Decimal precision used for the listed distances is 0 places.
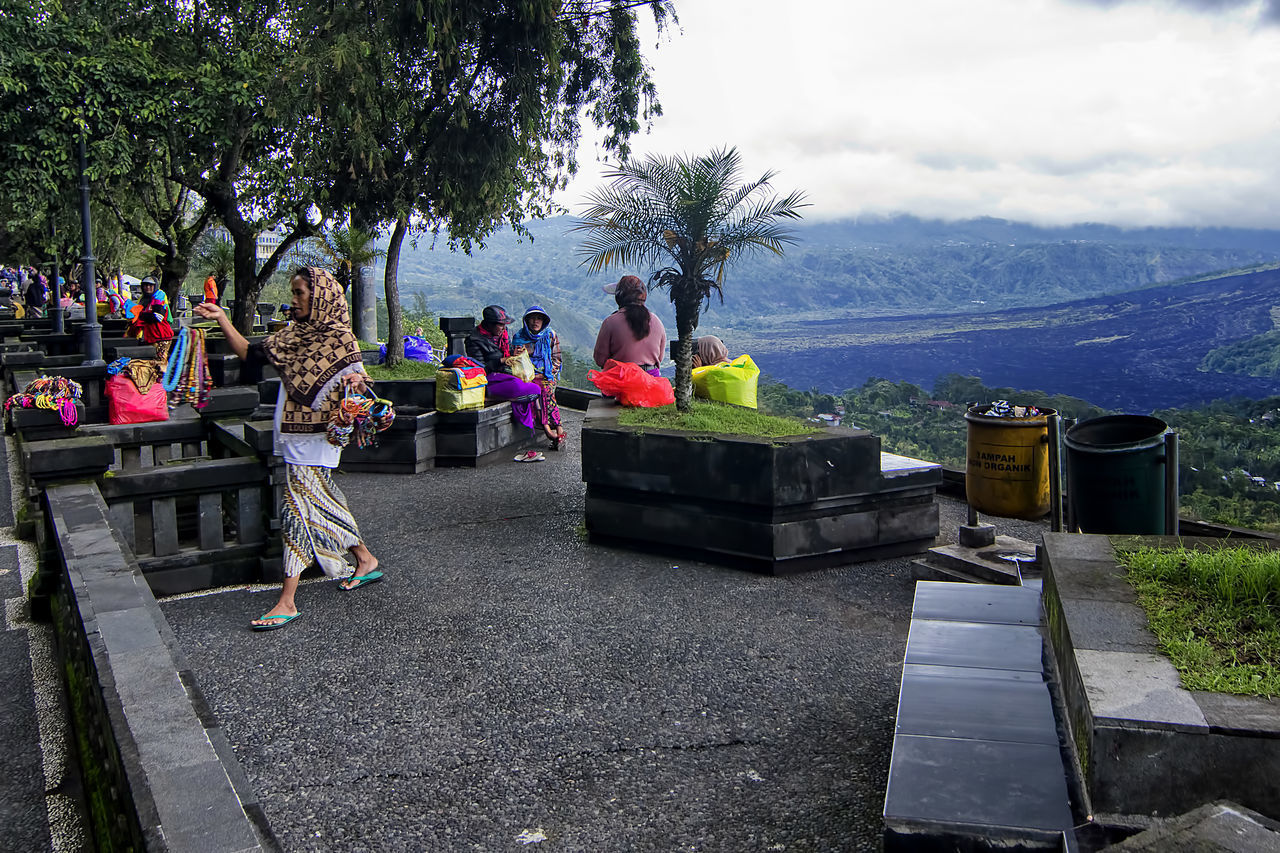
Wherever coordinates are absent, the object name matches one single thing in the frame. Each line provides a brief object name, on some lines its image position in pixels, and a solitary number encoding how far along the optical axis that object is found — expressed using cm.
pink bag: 919
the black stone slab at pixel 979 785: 278
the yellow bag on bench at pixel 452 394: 998
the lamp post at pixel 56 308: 2034
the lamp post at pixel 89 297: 1394
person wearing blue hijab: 1094
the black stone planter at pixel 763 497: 619
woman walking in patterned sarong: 543
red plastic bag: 832
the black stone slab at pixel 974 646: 388
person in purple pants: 1070
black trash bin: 515
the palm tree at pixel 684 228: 752
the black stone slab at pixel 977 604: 439
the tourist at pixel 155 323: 1521
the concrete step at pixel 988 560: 577
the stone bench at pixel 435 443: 977
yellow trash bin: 580
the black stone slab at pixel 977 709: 327
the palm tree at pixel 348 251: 1669
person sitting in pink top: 870
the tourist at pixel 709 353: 893
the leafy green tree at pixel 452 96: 1290
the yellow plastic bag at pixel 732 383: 819
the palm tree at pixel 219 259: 2900
